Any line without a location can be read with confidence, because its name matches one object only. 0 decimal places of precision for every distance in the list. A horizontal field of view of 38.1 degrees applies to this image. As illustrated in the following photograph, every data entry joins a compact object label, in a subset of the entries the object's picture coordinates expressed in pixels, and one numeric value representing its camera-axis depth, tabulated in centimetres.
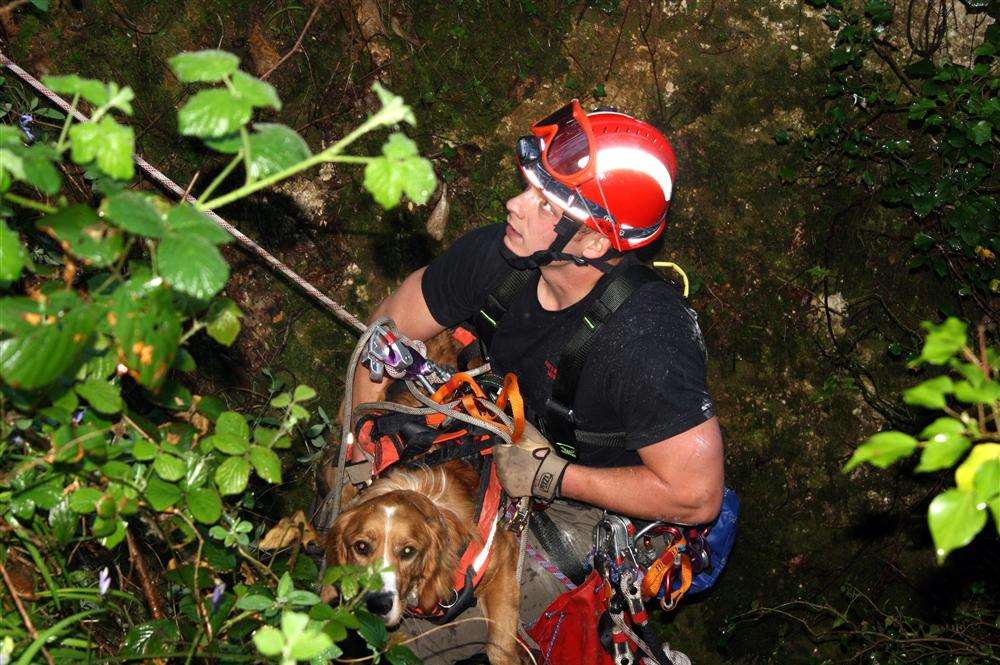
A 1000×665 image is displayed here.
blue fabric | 240
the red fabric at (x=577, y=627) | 229
